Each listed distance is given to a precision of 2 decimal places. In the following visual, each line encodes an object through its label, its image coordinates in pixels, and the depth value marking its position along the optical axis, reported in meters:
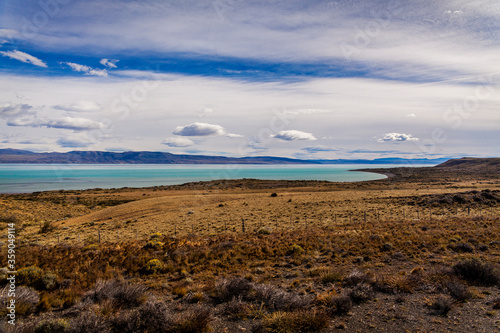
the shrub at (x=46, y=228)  29.50
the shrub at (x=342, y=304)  8.06
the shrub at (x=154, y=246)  17.56
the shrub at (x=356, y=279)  10.18
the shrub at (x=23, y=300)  7.58
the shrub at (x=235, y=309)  7.81
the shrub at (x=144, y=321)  6.93
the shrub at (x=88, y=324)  6.57
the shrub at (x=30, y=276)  10.12
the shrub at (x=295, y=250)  15.45
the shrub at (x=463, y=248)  15.00
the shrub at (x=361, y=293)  8.78
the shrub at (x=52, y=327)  6.55
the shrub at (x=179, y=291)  9.70
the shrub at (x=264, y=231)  22.76
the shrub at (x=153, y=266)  12.78
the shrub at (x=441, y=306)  7.77
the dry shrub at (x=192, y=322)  6.93
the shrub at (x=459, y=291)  8.56
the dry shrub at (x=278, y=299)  8.30
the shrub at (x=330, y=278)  10.82
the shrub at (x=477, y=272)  9.98
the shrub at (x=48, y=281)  9.99
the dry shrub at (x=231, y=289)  9.04
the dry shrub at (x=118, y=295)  8.50
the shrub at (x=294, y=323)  6.98
